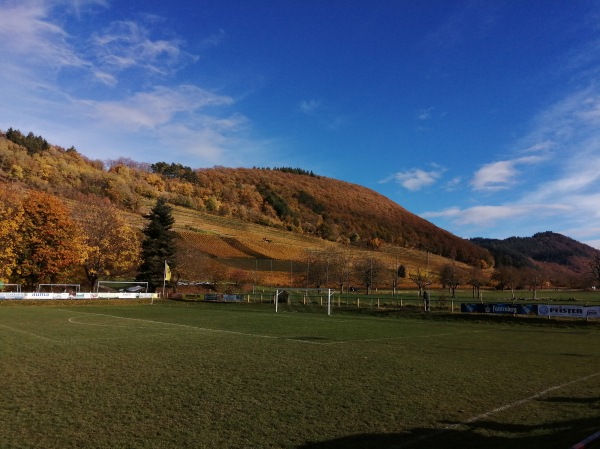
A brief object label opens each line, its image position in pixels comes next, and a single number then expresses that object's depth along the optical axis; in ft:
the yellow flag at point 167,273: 169.34
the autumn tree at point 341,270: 267.59
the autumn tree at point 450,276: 245.45
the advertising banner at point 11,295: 135.83
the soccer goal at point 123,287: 193.26
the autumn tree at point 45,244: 166.30
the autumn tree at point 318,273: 257.96
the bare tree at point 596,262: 228.67
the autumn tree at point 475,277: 245.86
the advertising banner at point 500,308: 108.06
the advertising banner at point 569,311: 100.83
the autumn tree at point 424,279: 245.49
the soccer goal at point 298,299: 148.03
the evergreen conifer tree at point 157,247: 187.93
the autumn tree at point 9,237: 159.22
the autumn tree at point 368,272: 259.33
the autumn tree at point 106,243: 183.93
